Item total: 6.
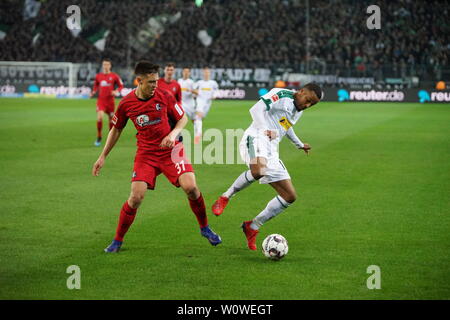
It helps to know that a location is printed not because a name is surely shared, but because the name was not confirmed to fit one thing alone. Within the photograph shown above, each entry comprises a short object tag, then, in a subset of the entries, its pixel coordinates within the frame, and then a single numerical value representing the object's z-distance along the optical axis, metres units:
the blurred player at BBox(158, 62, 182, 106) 36.62
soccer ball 15.13
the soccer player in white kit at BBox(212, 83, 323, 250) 16.66
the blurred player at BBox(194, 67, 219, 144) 42.72
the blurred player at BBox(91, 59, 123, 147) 40.73
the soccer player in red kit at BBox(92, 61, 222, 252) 15.83
